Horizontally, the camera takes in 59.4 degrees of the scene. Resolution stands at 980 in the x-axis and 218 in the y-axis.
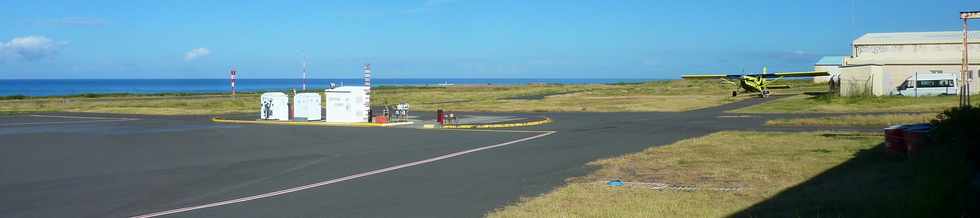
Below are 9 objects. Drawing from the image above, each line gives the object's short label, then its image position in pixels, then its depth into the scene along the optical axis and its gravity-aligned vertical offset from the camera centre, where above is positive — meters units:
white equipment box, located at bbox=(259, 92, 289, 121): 34.16 -0.15
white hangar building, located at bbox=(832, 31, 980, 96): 48.28 +2.11
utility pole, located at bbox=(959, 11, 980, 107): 18.84 +0.92
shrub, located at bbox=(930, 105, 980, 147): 9.79 -0.36
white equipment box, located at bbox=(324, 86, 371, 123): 32.22 -0.12
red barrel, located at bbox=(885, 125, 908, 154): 14.09 -0.68
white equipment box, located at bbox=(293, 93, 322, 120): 34.19 -0.16
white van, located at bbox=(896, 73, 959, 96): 46.19 +0.76
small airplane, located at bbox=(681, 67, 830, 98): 57.35 +1.11
